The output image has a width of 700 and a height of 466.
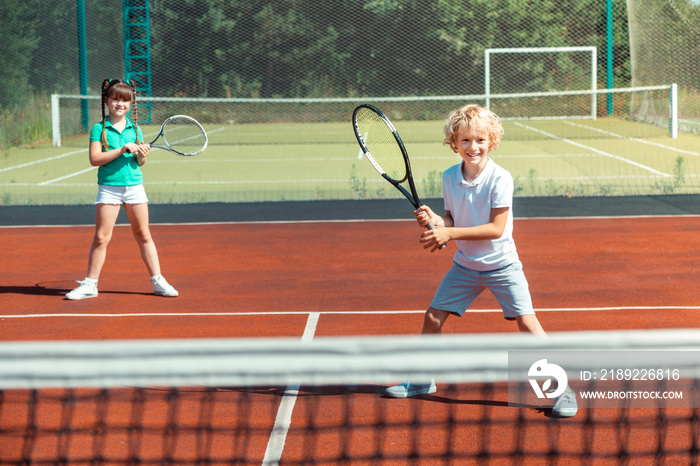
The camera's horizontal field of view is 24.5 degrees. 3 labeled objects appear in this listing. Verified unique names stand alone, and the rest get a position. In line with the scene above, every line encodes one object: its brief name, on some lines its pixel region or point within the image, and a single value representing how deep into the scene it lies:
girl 10.23
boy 6.82
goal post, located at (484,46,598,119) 27.47
